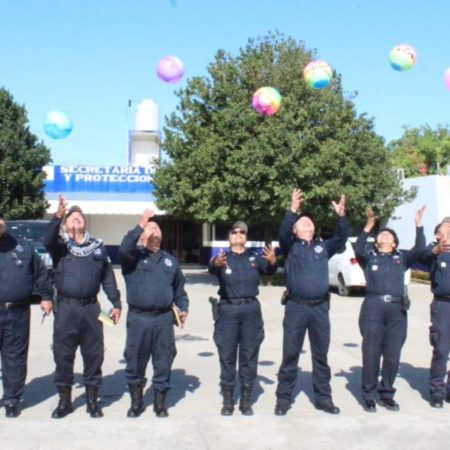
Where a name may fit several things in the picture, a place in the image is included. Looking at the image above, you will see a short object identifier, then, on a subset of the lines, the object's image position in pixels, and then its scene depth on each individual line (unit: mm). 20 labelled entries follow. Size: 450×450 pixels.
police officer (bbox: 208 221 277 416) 6016
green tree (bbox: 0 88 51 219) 24391
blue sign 28547
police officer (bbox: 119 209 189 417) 5824
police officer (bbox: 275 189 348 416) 6055
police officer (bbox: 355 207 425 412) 6199
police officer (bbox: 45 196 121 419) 5781
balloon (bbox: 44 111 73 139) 9219
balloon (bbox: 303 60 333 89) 12133
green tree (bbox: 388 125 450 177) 52562
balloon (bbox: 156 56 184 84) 10406
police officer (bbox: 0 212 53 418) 5871
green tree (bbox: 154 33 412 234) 17703
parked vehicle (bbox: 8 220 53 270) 15449
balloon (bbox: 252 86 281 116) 14156
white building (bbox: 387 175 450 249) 22234
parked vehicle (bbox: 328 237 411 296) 16312
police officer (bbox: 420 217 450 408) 6328
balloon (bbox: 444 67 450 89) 9617
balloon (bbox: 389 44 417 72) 9461
